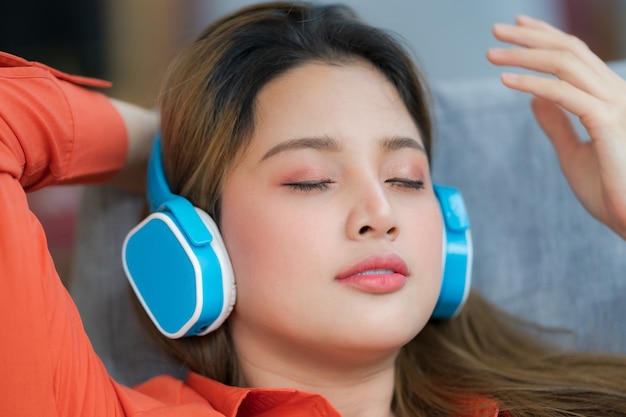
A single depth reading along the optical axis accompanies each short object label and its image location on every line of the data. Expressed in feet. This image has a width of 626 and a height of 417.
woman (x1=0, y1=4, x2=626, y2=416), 4.52
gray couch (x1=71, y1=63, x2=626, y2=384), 5.16
